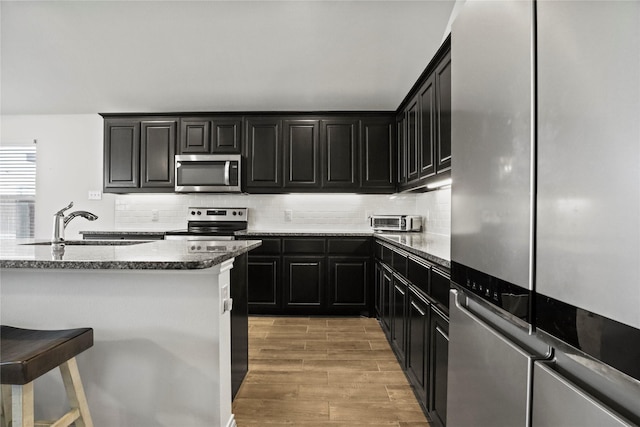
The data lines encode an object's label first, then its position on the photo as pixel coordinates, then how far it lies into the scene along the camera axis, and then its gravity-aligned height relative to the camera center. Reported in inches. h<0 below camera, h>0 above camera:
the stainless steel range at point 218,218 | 175.8 -1.9
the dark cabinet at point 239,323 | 80.8 -26.7
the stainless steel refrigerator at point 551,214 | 22.0 +0.3
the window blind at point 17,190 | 184.5 +11.8
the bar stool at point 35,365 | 42.4 -19.4
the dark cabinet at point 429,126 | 91.4 +28.4
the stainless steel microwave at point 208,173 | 164.1 +19.4
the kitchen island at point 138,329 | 62.3 -20.4
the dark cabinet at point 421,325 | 65.5 -25.4
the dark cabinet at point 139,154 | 169.6 +28.8
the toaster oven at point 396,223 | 144.9 -2.7
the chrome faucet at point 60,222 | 80.5 -2.2
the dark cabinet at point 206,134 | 168.6 +38.6
